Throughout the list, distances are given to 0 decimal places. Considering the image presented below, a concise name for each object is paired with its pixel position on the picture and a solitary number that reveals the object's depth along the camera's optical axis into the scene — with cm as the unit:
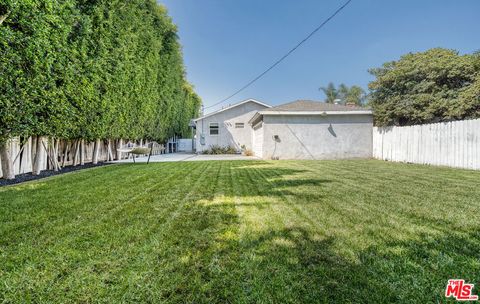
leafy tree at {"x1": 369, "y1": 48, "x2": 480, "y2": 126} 1444
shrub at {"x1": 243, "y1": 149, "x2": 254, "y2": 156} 1805
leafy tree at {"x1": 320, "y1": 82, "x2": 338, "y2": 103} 4281
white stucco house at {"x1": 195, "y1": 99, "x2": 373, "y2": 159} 1409
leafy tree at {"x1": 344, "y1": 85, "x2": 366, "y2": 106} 4444
